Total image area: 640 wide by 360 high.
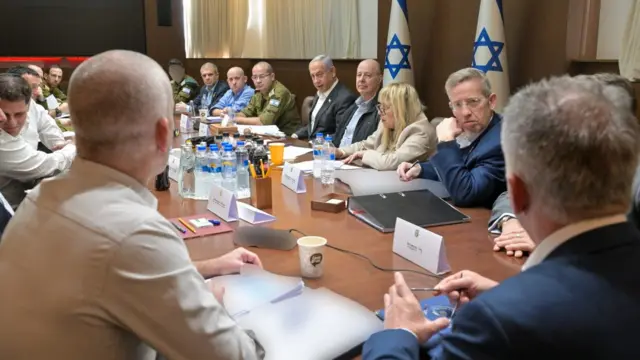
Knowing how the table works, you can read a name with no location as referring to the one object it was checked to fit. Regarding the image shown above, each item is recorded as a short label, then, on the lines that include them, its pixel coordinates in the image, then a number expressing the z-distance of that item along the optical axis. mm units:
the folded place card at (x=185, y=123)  4133
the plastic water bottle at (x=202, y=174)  2309
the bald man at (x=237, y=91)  6004
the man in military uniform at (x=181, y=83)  7168
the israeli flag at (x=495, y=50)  3695
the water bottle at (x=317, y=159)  2658
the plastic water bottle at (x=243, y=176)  2350
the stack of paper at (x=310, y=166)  2746
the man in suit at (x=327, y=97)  4363
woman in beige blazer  2814
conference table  1444
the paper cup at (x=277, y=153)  2924
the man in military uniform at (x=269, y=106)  5094
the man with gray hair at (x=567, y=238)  749
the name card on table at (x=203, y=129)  3812
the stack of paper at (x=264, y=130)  3973
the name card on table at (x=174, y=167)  2634
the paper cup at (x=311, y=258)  1469
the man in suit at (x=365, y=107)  3788
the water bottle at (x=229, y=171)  2311
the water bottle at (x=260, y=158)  2146
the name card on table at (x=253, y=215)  1970
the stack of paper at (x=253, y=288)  1269
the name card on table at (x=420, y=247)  1483
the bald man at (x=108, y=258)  866
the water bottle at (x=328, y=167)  2564
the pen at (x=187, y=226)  1857
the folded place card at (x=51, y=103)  5077
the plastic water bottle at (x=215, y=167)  2309
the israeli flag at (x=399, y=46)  4398
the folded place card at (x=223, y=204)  1976
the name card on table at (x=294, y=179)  2391
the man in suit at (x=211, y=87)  6609
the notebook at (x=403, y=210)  1905
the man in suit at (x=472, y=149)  2113
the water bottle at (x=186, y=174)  2348
